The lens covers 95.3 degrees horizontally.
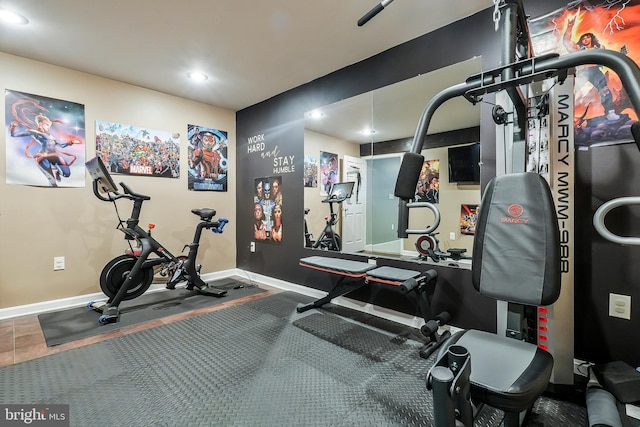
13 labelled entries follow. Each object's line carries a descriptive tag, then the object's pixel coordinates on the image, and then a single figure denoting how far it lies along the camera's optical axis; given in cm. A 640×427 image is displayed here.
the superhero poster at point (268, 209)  388
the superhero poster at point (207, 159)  399
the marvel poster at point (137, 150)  330
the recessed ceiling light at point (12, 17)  217
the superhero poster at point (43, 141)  280
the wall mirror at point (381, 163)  255
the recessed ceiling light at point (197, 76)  319
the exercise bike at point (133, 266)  273
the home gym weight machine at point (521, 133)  90
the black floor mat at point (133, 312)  245
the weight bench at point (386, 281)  210
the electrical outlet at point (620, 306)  169
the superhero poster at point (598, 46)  166
